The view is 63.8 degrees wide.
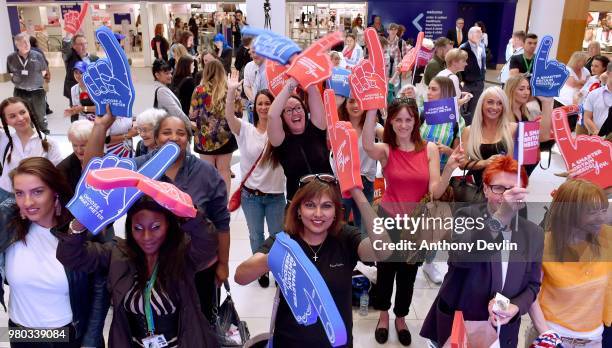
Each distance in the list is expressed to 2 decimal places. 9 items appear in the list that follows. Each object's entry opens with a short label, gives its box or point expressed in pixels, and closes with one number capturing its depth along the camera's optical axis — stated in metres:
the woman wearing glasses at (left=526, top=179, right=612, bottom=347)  2.09
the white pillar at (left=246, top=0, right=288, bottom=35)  11.48
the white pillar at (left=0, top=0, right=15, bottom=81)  12.72
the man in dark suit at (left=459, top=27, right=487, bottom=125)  7.59
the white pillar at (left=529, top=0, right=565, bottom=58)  11.74
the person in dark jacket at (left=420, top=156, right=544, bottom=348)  2.01
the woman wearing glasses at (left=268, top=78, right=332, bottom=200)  3.08
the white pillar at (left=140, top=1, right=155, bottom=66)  16.64
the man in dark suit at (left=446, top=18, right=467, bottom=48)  11.46
